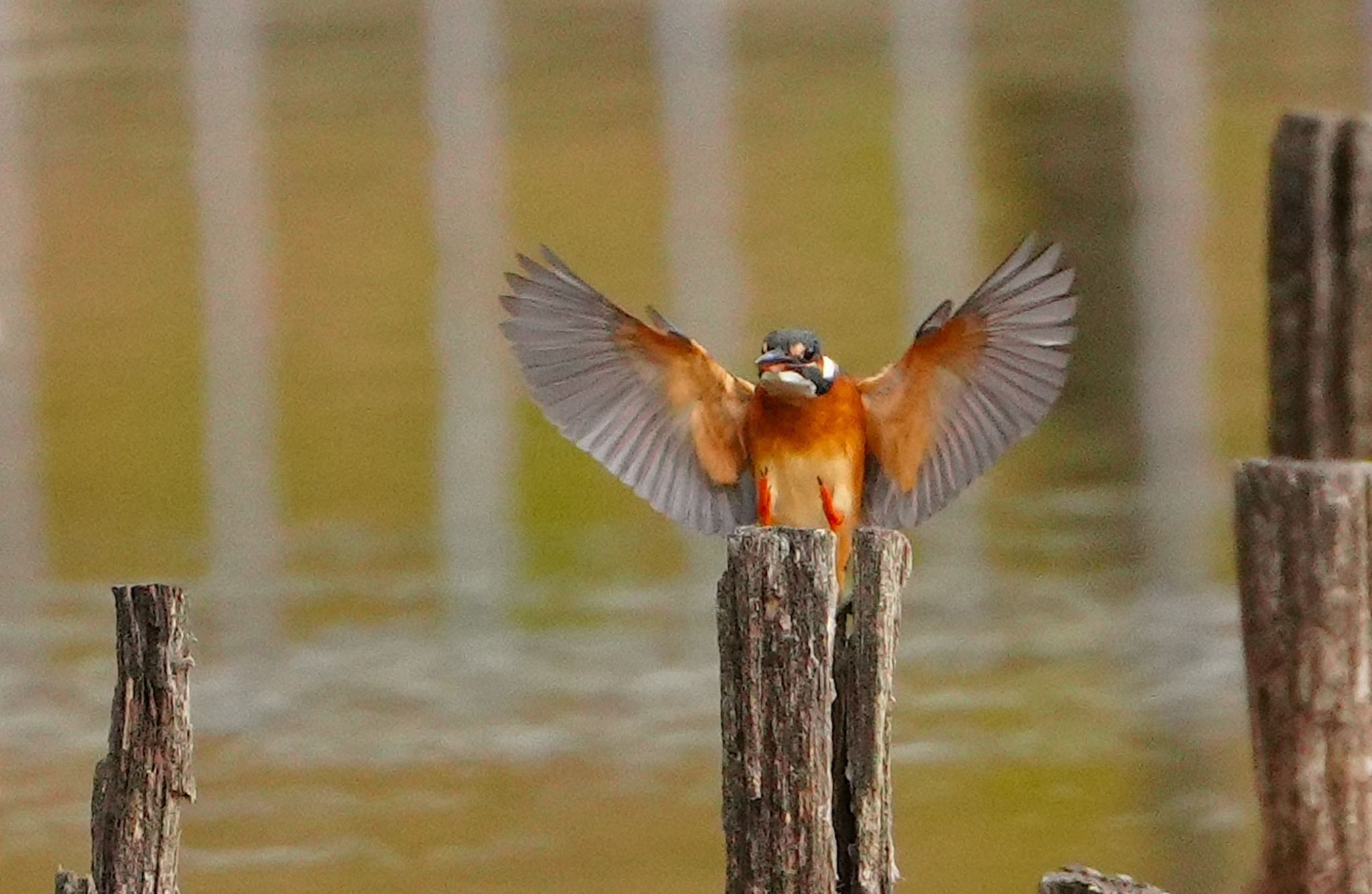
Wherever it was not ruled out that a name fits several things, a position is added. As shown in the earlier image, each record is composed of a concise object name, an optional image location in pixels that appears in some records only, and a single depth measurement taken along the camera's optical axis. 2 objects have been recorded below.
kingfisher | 7.88
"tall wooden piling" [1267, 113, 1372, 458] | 8.73
